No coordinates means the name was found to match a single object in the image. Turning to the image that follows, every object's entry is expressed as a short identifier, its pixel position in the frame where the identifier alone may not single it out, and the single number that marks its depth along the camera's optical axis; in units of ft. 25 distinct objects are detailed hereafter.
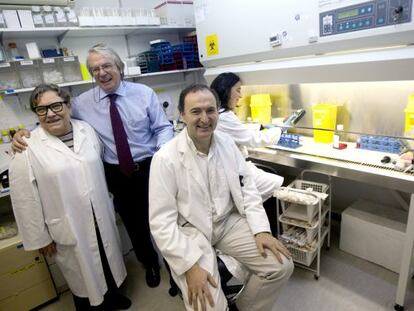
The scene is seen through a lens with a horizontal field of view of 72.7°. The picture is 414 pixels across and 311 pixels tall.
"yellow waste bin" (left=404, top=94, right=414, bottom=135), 5.23
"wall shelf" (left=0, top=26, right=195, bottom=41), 6.86
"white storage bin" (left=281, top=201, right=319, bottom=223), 5.89
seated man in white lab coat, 4.01
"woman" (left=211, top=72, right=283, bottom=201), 5.87
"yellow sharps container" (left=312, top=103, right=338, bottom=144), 6.48
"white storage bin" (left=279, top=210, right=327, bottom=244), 5.90
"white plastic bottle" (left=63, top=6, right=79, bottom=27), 7.13
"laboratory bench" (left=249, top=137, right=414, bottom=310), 4.68
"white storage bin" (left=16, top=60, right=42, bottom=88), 7.19
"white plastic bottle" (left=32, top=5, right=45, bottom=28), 6.74
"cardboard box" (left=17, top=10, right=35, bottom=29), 6.57
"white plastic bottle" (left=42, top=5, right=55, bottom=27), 6.87
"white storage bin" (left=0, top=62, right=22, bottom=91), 7.00
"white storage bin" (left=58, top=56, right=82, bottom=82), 7.72
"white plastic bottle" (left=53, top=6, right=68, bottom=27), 7.03
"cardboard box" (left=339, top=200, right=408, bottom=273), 5.87
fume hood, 4.43
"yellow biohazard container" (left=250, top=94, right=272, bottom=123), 7.89
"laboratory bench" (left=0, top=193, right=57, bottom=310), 5.79
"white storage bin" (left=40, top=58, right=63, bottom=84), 7.41
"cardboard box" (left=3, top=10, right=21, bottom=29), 6.42
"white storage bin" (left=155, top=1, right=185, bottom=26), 8.93
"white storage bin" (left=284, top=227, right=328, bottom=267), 6.03
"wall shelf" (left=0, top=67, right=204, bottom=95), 6.66
